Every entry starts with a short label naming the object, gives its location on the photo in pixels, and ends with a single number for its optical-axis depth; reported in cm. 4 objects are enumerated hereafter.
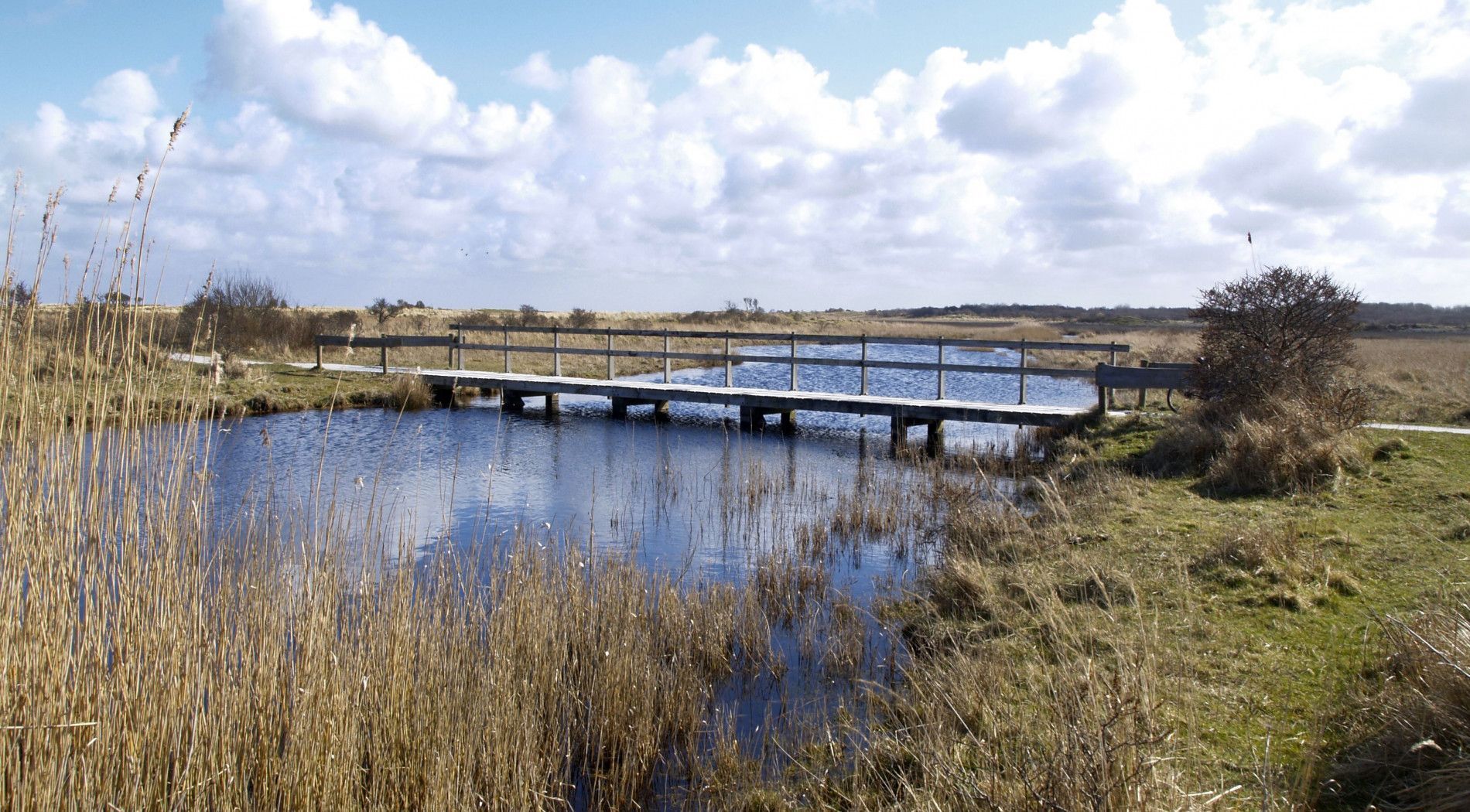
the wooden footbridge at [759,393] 1443
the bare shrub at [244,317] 2393
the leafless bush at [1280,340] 1055
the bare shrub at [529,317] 4740
